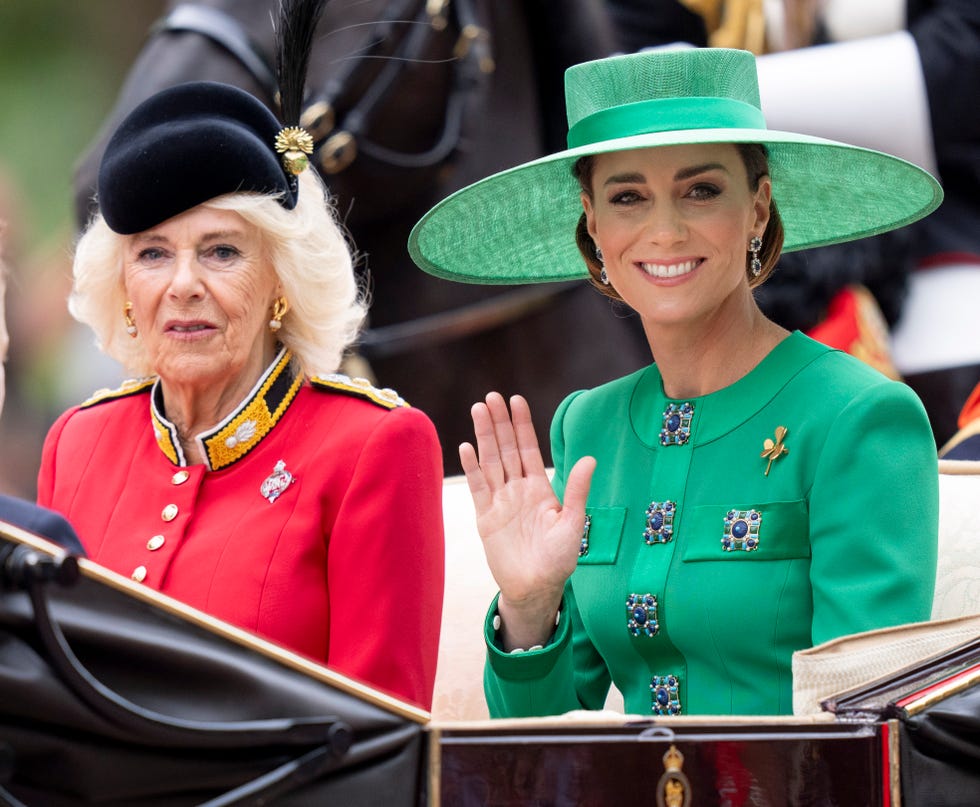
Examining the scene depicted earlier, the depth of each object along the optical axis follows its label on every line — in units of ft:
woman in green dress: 37.02
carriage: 35.50
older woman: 37.56
